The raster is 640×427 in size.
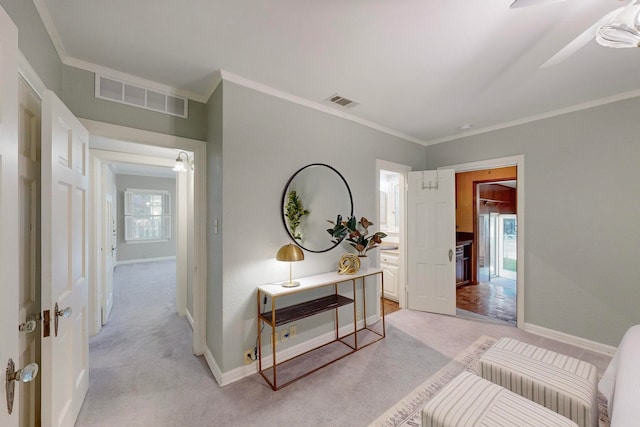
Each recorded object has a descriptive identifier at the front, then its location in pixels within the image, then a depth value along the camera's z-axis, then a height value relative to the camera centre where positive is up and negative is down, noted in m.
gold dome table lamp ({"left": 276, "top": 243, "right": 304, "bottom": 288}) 2.18 -0.35
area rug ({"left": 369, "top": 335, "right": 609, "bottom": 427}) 1.75 -1.42
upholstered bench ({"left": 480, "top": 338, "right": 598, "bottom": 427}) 1.40 -1.00
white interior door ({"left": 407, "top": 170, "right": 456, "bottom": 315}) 3.59 -0.40
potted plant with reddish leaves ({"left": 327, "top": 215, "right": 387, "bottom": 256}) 2.77 -0.23
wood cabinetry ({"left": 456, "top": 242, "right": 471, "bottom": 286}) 4.73 -0.96
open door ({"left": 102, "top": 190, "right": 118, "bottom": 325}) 3.31 -0.68
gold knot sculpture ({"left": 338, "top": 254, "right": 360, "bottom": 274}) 2.73 -0.55
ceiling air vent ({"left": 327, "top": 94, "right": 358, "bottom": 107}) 2.59 +1.18
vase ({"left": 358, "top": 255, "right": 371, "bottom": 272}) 3.07 -0.61
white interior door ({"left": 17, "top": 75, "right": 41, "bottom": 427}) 1.28 -0.14
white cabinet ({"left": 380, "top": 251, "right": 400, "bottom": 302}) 4.05 -0.99
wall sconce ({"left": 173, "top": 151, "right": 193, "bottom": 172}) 3.23 +0.62
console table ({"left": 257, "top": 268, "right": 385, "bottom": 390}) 2.15 -0.89
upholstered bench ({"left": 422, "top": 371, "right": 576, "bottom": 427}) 1.21 -0.99
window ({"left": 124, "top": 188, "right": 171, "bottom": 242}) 7.37 -0.05
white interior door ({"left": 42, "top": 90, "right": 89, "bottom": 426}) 1.30 -0.27
